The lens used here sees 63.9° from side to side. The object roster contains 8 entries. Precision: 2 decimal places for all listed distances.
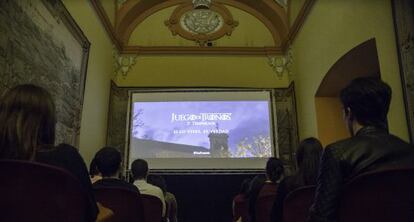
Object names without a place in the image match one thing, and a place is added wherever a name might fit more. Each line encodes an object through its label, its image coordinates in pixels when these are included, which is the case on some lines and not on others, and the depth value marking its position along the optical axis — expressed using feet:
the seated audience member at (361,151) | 3.34
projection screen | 18.44
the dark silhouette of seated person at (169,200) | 11.87
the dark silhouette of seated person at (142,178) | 9.19
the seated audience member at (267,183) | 8.51
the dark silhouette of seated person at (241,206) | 10.62
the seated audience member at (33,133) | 3.45
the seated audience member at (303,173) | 5.81
